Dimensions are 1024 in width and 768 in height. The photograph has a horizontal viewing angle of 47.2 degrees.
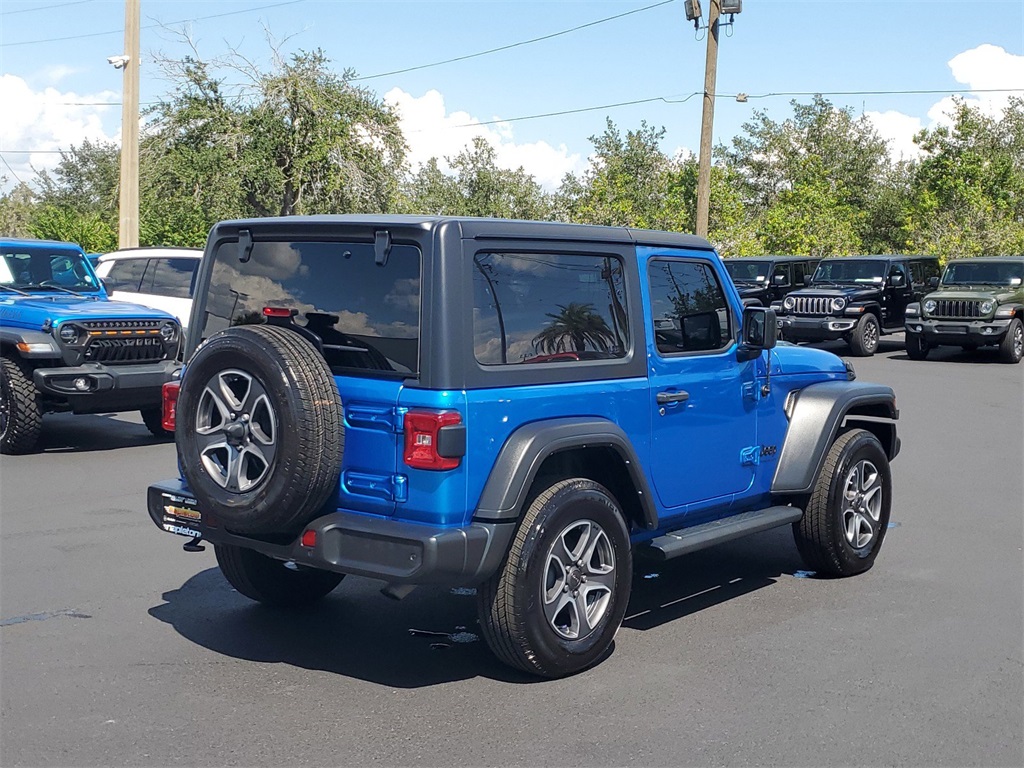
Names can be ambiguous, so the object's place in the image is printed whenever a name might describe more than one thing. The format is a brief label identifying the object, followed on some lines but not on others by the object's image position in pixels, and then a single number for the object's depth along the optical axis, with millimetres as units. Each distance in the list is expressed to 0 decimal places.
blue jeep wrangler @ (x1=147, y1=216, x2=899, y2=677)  4598
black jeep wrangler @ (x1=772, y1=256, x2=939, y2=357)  22656
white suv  15078
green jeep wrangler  20953
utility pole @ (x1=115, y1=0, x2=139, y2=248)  20531
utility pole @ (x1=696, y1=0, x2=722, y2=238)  26578
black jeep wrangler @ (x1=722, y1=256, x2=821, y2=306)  26375
